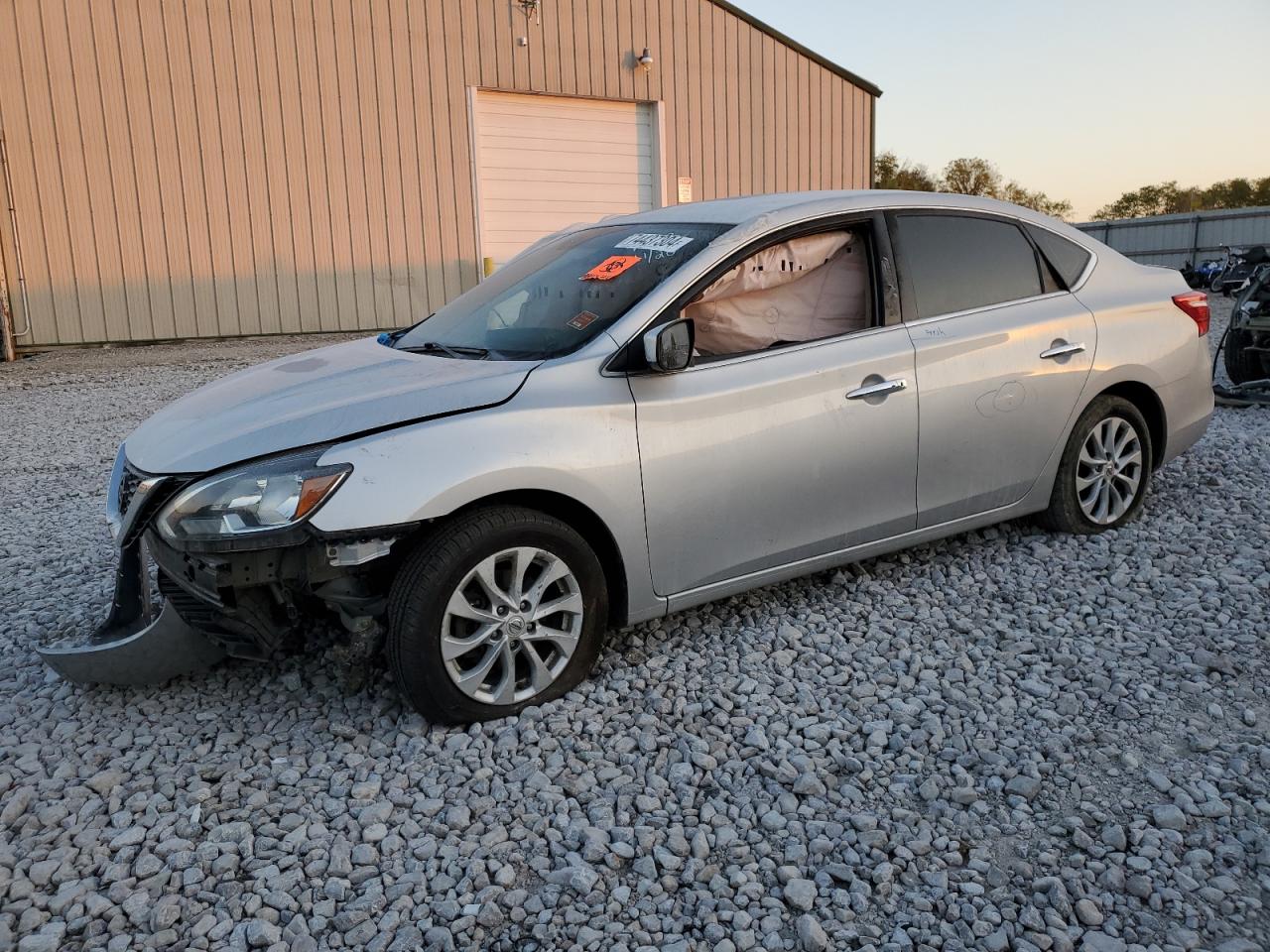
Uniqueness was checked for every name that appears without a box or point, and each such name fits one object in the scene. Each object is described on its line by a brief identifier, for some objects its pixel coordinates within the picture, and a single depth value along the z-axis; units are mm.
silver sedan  3068
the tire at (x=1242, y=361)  8656
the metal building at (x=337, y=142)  12812
